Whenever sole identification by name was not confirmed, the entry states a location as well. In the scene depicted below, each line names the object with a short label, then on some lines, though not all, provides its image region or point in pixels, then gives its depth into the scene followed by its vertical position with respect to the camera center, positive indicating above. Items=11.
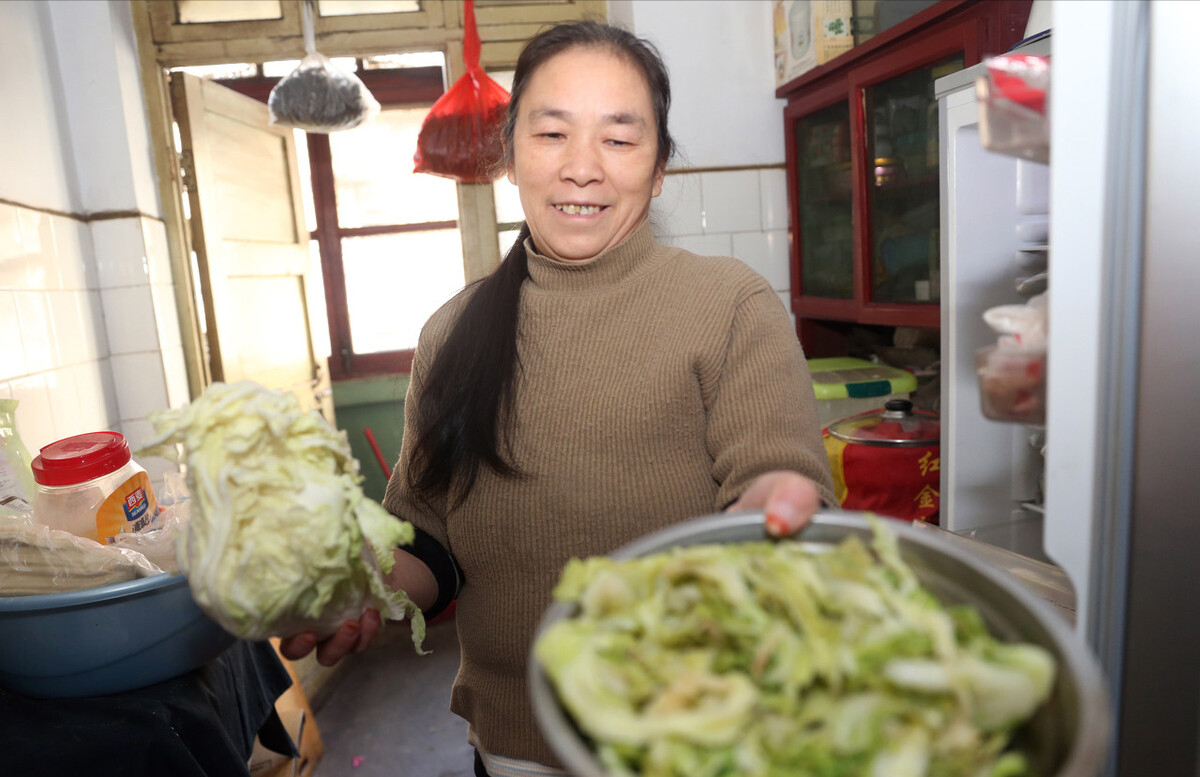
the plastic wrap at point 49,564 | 1.03 -0.35
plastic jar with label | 1.15 -0.28
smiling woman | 1.04 -0.16
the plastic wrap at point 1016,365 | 0.72 -0.11
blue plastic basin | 1.01 -0.46
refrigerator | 0.69 -0.12
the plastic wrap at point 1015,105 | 0.66 +0.12
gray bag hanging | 2.68 +0.69
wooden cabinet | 1.90 +0.26
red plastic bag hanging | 2.55 +0.55
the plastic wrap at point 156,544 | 1.13 -0.36
